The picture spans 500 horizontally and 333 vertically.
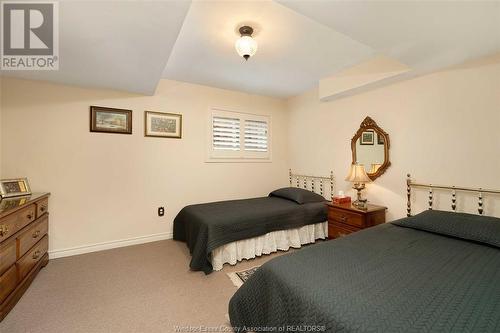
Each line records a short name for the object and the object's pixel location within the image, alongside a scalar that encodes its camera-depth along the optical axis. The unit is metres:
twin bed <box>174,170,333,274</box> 2.30
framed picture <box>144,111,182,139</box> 3.08
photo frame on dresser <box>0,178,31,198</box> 2.13
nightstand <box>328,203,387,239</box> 2.44
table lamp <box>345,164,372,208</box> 2.64
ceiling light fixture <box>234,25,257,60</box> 1.86
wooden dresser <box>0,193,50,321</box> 1.63
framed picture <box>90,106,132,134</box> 2.78
